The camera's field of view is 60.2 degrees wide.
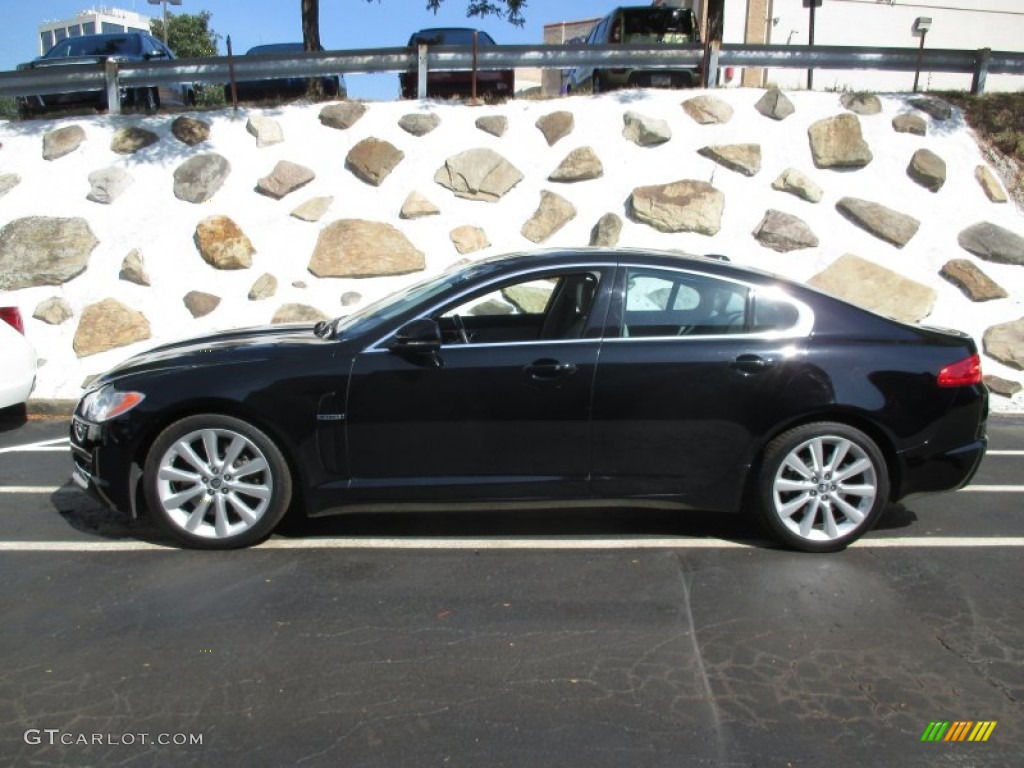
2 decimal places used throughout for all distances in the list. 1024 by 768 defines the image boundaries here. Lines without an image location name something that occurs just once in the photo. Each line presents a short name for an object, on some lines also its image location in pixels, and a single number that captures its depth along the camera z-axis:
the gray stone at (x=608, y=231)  9.25
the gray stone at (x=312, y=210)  9.55
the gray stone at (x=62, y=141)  9.92
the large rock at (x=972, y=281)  8.73
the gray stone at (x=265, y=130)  10.15
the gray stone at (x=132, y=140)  9.98
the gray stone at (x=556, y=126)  10.11
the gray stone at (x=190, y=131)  10.12
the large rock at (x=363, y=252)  9.22
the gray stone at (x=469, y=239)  9.38
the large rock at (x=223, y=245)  9.21
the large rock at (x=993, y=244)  8.97
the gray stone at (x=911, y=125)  9.99
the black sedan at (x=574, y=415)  4.28
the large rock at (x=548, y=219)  9.46
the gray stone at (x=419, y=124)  10.22
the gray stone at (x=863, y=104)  10.19
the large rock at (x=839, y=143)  9.74
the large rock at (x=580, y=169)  9.76
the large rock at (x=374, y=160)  9.84
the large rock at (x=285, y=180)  9.71
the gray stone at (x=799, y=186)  9.50
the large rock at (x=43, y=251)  9.06
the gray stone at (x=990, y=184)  9.44
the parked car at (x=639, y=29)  12.85
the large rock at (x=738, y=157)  9.72
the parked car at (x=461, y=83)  11.43
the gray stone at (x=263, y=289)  9.05
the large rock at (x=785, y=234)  9.20
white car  7.02
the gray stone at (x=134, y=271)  9.06
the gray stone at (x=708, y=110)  10.16
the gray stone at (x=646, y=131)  9.99
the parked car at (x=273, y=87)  14.43
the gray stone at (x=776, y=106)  10.18
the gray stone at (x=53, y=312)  8.85
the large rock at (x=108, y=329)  8.68
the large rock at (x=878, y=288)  8.70
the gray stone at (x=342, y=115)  10.31
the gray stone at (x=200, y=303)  8.95
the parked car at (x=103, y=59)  11.43
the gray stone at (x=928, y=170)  9.50
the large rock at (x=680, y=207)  9.35
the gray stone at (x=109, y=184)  9.58
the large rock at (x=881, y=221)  9.17
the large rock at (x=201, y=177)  9.64
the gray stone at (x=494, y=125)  10.19
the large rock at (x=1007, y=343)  8.30
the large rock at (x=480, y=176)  9.75
